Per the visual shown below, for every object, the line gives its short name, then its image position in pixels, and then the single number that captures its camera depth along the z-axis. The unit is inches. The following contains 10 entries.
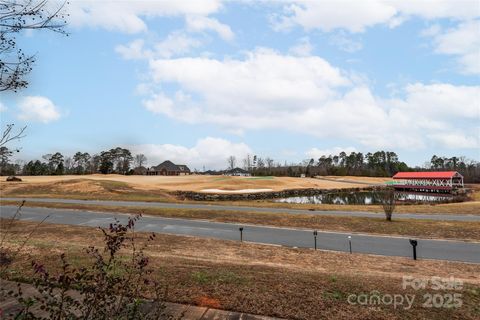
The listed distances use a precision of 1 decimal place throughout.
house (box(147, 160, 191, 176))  5577.8
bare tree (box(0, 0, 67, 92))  161.3
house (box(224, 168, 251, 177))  6965.1
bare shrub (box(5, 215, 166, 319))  138.5
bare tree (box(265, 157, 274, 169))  7339.6
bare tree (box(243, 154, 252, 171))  7373.0
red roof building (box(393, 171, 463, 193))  3046.3
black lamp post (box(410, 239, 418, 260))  551.4
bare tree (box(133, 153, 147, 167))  6117.6
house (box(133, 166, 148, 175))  5591.5
